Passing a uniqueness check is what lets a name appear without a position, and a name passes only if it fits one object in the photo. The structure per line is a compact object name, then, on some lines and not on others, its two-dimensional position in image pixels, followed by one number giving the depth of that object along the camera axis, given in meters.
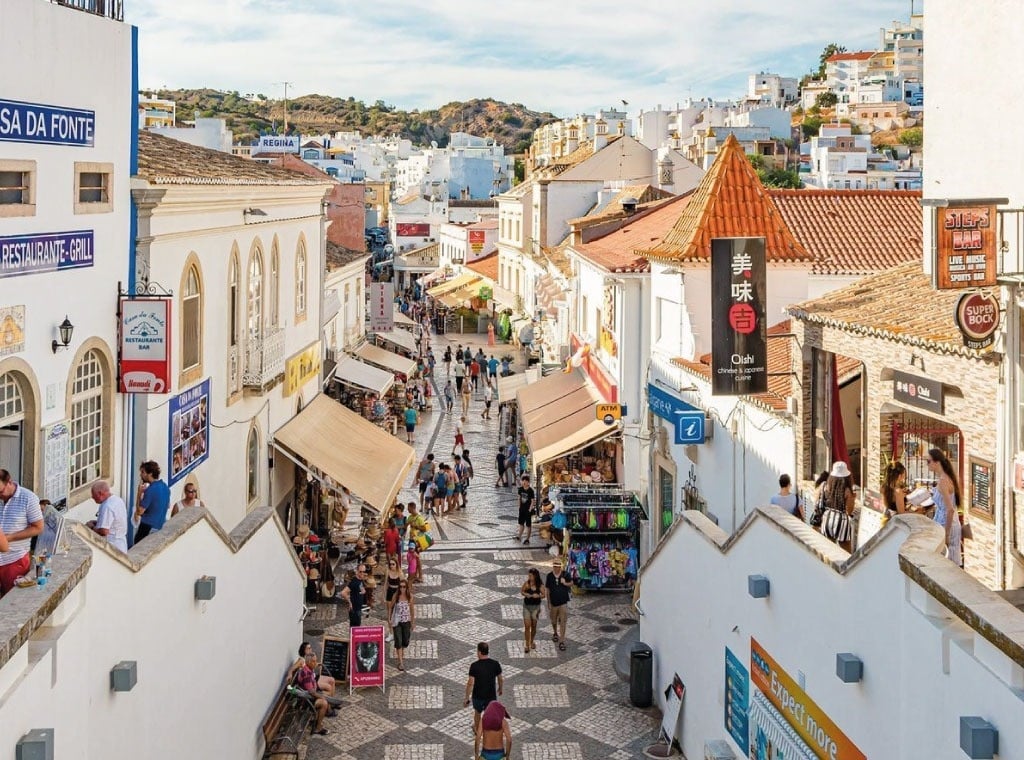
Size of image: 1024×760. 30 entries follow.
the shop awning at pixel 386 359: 40.31
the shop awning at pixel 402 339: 46.66
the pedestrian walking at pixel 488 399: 43.28
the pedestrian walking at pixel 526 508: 26.41
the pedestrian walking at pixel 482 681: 15.35
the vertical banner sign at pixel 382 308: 46.34
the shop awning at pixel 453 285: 68.06
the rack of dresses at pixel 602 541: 22.50
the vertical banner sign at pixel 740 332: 17.23
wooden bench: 15.20
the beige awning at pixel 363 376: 34.44
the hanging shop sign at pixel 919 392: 13.11
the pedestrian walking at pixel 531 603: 19.16
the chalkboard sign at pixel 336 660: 18.09
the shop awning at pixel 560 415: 25.72
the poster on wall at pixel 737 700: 13.41
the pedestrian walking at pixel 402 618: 18.81
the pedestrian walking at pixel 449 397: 45.66
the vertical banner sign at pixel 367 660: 17.78
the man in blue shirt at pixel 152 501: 12.85
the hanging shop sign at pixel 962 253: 12.38
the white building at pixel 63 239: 12.02
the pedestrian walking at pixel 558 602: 19.48
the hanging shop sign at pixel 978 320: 12.09
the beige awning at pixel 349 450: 22.66
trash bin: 17.42
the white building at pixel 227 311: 16.02
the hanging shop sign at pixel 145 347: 14.41
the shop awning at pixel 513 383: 37.50
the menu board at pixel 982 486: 12.53
